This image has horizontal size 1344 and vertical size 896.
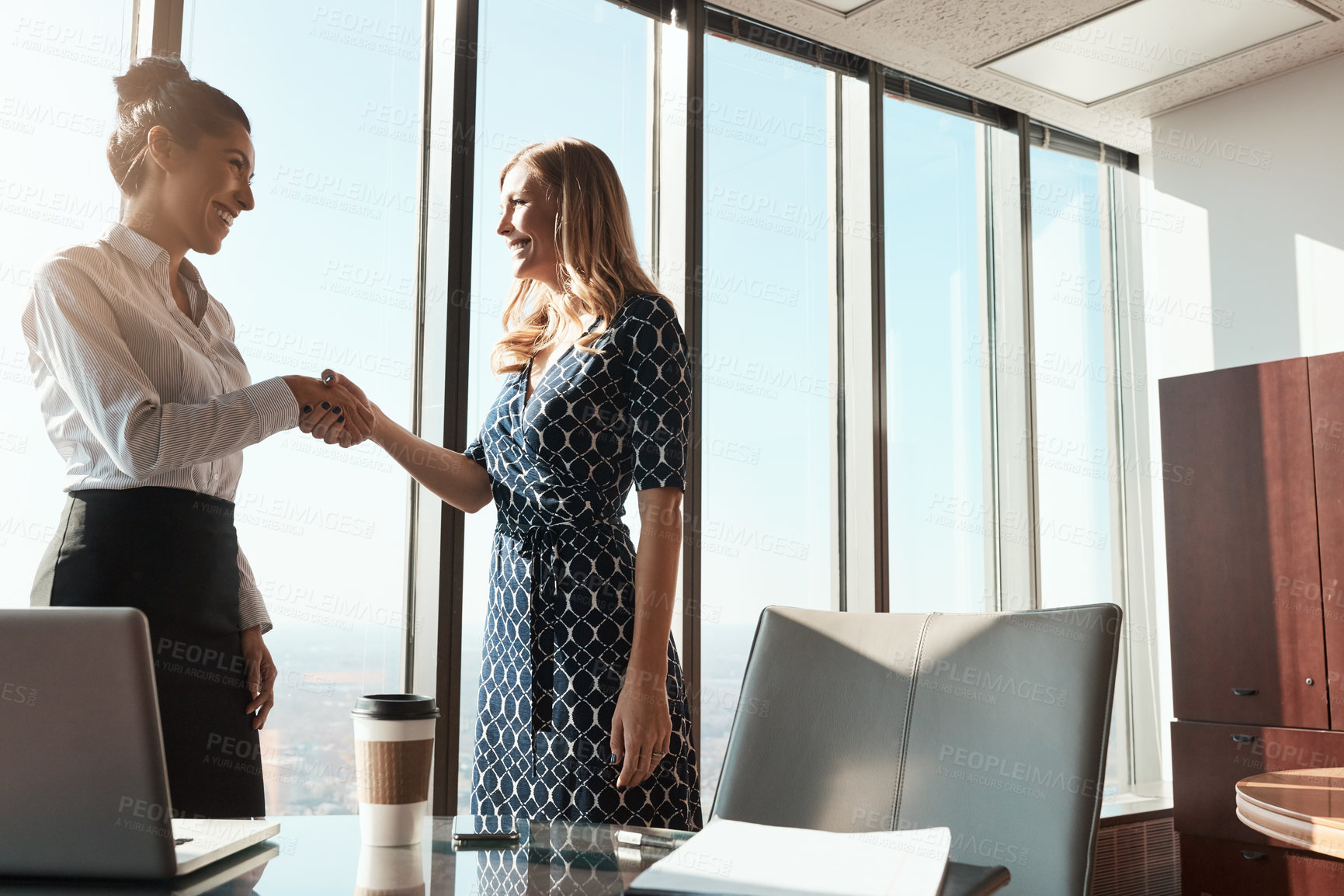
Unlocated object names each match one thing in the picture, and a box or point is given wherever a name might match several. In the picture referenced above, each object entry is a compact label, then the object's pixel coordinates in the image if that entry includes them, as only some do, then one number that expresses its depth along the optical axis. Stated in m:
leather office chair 1.07
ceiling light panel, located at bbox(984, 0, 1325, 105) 3.34
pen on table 0.98
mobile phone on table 1.02
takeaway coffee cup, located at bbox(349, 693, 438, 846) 0.89
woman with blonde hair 1.54
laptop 0.71
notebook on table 0.68
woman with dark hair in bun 1.42
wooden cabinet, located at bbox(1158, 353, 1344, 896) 3.13
